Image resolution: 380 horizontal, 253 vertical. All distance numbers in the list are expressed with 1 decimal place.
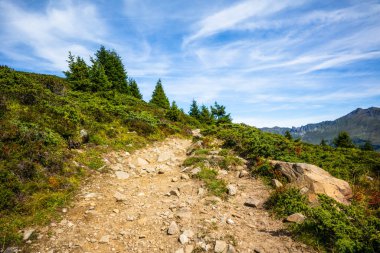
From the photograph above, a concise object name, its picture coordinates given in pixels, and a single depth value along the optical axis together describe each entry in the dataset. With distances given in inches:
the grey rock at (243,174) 374.6
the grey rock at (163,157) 484.7
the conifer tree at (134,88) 1645.1
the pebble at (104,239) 207.8
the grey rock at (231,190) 308.3
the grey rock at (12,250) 183.9
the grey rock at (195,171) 377.1
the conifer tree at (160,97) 1585.9
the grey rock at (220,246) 192.9
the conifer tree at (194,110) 1626.5
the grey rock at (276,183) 311.9
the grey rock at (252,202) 279.3
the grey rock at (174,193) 308.9
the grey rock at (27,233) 200.7
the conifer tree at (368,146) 1537.6
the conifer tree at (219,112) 1123.3
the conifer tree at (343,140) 1515.3
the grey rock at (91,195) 284.0
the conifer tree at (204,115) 1367.6
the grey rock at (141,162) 440.9
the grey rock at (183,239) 205.9
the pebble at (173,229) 220.1
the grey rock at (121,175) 367.9
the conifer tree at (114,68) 1392.7
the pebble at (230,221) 235.8
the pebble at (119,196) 288.3
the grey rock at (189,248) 195.0
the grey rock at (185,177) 370.2
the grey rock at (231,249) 190.3
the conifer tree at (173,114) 913.5
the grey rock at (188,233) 213.8
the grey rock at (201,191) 308.0
